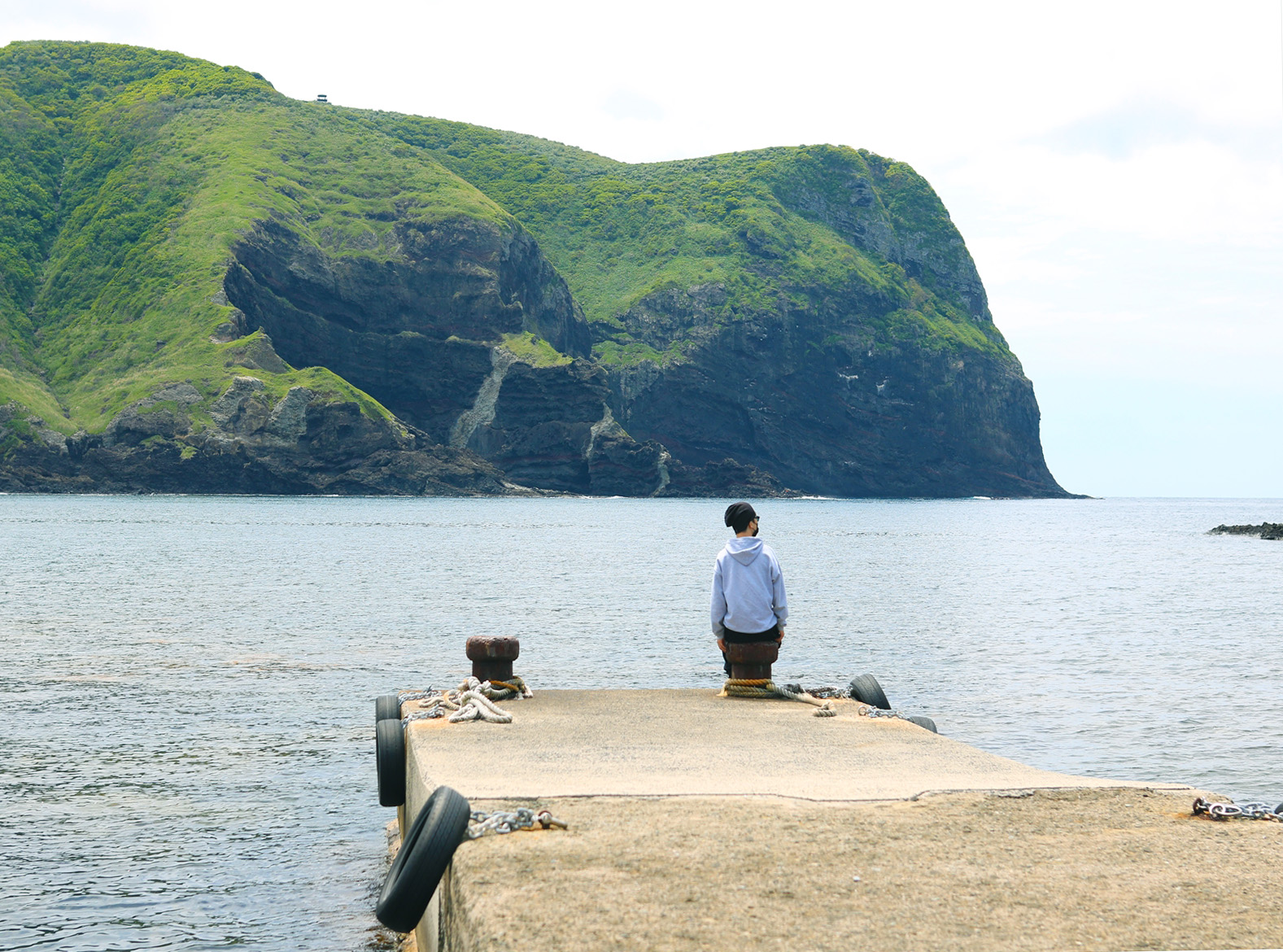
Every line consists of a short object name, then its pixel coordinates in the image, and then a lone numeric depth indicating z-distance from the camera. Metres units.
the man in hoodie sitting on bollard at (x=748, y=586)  14.06
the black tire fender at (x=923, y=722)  13.86
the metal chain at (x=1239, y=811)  8.23
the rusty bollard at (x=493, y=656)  14.25
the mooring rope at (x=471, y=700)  12.58
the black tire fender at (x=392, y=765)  12.37
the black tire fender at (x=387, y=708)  13.91
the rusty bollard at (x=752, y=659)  14.56
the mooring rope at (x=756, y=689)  14.70
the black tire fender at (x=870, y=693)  14.86
